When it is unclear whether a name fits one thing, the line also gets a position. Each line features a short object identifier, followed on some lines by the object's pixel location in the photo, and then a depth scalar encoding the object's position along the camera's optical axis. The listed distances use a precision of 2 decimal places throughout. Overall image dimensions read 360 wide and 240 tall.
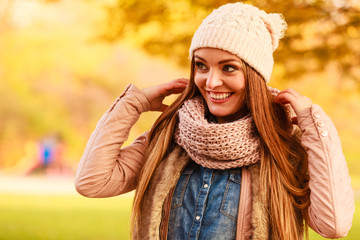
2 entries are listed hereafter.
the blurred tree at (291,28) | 4.59
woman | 1.94
